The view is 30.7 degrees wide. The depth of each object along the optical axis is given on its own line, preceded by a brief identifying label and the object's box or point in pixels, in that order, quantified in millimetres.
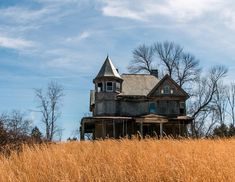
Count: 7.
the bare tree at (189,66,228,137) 49788
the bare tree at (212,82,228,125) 56562
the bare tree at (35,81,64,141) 52156
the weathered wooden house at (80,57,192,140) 37250
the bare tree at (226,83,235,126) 58625
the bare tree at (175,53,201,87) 50188
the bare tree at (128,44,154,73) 50888
